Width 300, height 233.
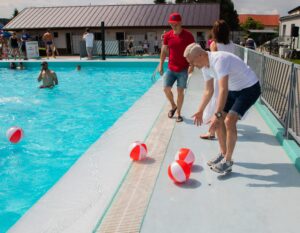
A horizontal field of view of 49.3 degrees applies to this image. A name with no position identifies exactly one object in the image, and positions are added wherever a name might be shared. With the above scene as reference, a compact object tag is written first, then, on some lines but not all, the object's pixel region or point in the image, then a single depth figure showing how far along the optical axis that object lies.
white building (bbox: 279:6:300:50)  26.20
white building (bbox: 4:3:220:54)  28.00
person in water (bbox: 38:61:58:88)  12.16
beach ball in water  6.42
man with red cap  5.86
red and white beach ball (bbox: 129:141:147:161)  4.32
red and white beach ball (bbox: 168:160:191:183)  3.55
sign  21.97
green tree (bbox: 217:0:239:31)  75.69
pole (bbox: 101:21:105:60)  20.59
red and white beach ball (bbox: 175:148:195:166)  3.87
